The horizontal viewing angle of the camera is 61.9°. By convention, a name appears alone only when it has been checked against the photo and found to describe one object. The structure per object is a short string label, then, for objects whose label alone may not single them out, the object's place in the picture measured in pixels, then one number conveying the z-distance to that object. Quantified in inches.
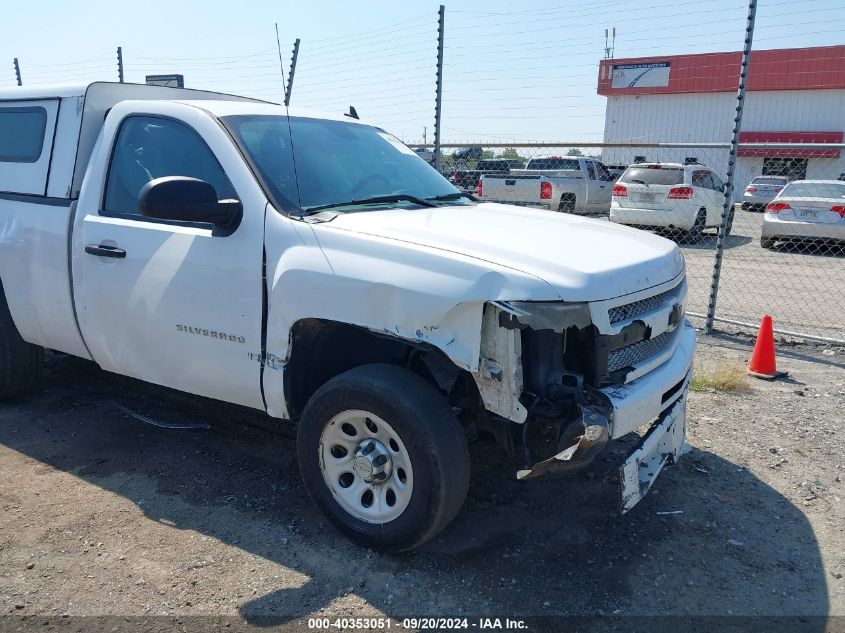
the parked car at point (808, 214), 523.8
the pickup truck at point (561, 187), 656.4
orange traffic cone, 233.8
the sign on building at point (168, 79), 336.2
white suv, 570.3
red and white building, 1359.5
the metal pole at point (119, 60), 461.4
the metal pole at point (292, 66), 295.2
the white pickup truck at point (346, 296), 114.7
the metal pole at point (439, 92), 312.0
